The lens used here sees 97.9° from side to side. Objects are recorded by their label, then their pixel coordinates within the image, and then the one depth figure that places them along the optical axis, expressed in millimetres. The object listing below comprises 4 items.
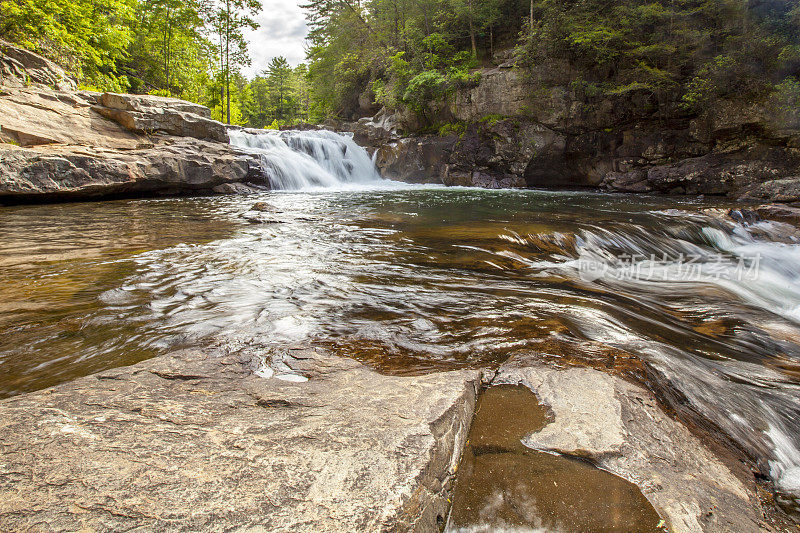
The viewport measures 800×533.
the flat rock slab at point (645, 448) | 1342
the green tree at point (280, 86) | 50188
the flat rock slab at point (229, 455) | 986
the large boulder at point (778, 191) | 10434
